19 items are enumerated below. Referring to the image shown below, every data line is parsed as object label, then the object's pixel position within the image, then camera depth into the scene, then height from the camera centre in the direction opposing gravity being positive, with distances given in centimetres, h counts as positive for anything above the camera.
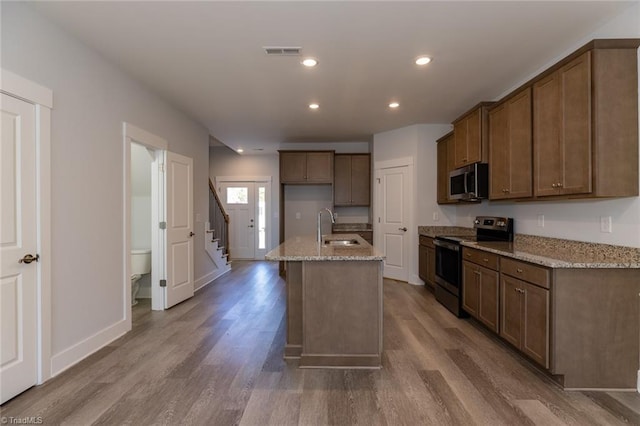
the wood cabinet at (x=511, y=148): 290 +61
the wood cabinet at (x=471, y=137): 362 +89
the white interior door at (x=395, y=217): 546 -10
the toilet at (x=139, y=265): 424 -69
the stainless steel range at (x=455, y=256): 370 -55
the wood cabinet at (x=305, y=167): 624 +87
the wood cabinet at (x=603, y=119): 221 +64
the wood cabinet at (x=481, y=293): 295 -81
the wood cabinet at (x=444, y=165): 467 +70
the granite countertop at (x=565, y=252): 218 -34
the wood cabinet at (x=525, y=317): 230 -82
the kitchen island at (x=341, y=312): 257 -80
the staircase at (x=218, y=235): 592 -48
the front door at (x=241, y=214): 809 -4
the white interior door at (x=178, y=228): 413 -21
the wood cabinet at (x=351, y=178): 638 +66
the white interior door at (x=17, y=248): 207 -23
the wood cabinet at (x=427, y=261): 462 -74
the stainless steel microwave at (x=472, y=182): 366 +34
